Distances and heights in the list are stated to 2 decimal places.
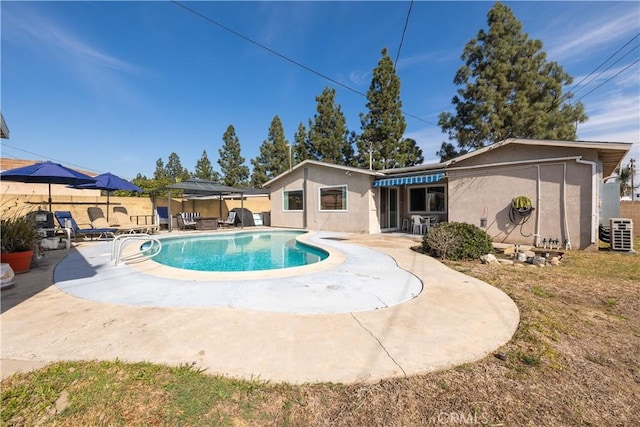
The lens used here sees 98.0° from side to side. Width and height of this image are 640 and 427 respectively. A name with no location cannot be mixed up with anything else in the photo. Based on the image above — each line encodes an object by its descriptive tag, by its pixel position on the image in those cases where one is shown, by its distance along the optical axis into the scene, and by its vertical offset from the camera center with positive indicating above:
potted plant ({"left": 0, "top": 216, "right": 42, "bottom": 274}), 6.65 -0.74
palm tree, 37.62 +4.87
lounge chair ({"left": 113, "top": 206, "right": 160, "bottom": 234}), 17.22 -0.33
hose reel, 11.24 +0.04
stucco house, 10.36 +0.95
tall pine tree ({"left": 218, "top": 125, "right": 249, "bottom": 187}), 44.50 +8.46
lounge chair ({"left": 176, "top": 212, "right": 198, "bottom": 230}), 19.13 -0.65
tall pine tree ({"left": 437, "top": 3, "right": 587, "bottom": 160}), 21.88 +10.03
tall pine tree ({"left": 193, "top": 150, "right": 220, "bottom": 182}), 55.31 +9.00
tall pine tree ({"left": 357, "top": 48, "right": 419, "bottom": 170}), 29.78 +9.98
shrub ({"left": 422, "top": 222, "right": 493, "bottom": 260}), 8.73 -0.98
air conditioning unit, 9.85 -0.89
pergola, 17.57 +1.67
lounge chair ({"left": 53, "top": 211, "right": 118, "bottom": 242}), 12.82 -0.78
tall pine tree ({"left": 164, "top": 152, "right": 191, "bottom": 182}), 82.80 +13.81
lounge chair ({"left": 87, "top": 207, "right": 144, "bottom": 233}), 16.93 -0.30
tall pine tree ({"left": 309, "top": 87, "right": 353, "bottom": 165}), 35.22 +10.29
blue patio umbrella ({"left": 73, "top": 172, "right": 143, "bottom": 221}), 13.84 +1.49
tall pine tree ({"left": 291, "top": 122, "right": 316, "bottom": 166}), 37.09 +8.96
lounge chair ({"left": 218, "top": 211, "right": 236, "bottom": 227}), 21.58 -0.61
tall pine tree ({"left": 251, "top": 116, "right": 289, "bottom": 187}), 40.78 +8.31
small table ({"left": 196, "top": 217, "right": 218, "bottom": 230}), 19.14 -0.77
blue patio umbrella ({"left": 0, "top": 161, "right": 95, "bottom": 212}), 10.68 +1.54
